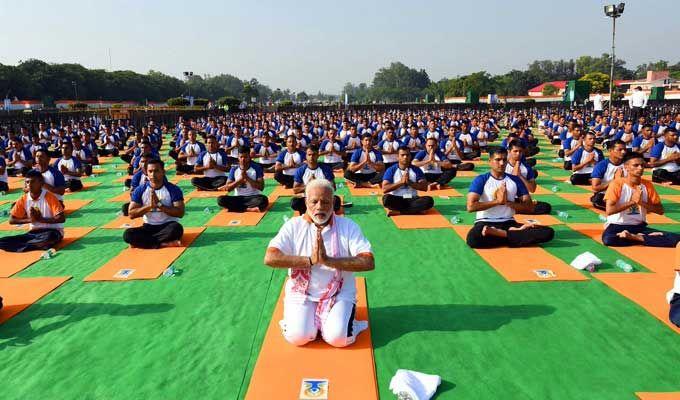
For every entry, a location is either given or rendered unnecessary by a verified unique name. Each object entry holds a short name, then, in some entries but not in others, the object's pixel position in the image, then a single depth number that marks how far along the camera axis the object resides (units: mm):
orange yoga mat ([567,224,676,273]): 5238
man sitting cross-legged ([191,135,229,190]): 10555
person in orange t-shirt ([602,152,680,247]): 5785
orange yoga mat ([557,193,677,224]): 7414
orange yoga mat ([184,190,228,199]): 10195
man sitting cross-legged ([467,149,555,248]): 6016
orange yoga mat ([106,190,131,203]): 9898
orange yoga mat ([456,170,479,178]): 12359
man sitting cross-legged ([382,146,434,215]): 7914
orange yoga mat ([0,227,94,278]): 5602
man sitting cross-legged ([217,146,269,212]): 8438
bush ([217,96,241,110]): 45925
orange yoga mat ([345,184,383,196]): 10093
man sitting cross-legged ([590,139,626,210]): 7285
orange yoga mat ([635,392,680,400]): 2936
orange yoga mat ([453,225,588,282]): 5027
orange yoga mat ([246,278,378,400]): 3098
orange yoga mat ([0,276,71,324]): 4500
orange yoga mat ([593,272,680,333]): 4166
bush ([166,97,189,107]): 44831
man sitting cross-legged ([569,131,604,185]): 10295
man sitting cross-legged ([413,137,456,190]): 10422
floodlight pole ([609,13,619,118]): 23336
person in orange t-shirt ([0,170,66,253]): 6328
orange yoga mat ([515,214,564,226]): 7388
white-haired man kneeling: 3375
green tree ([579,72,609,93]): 74944
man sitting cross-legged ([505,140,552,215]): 7016
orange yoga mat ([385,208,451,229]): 7328
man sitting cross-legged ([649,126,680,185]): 10179
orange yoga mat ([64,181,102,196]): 11138
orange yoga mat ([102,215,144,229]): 7754
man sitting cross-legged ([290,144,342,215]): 8109
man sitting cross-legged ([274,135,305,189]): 10664
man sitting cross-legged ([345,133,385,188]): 10656
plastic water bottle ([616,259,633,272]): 5184
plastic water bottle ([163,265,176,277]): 5355
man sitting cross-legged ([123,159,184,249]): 6324
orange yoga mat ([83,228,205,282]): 5340
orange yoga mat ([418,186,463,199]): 9828
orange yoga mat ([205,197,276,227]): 7773
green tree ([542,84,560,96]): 78250
